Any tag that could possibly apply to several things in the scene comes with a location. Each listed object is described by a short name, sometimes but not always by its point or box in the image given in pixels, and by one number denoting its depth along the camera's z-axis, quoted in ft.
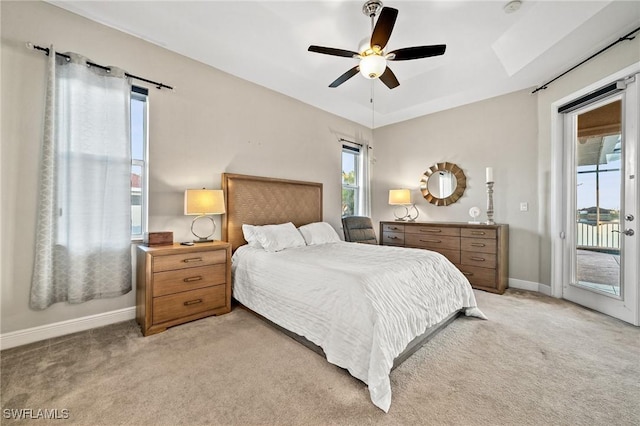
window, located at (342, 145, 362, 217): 17.16
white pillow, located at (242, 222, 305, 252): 10.05
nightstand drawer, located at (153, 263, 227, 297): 7.81
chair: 14.46
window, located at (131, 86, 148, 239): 9.21
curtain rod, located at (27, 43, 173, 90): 7.26
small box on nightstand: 8.64
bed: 5.57
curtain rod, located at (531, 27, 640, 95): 8.22
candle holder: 12.76
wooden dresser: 11.62
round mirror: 14.42
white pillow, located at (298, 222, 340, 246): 11.86
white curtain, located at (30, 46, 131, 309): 7.20
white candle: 12.54
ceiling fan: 7.07
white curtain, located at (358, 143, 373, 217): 18.01
